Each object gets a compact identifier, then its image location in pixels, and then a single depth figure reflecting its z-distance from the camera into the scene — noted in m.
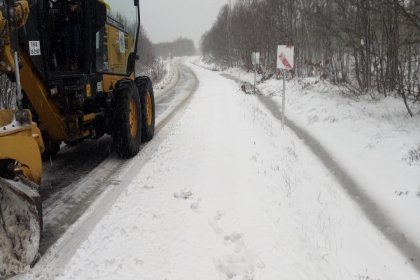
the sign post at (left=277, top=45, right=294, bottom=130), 11.09
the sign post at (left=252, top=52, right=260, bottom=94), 24.72
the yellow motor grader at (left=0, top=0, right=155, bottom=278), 3.73
